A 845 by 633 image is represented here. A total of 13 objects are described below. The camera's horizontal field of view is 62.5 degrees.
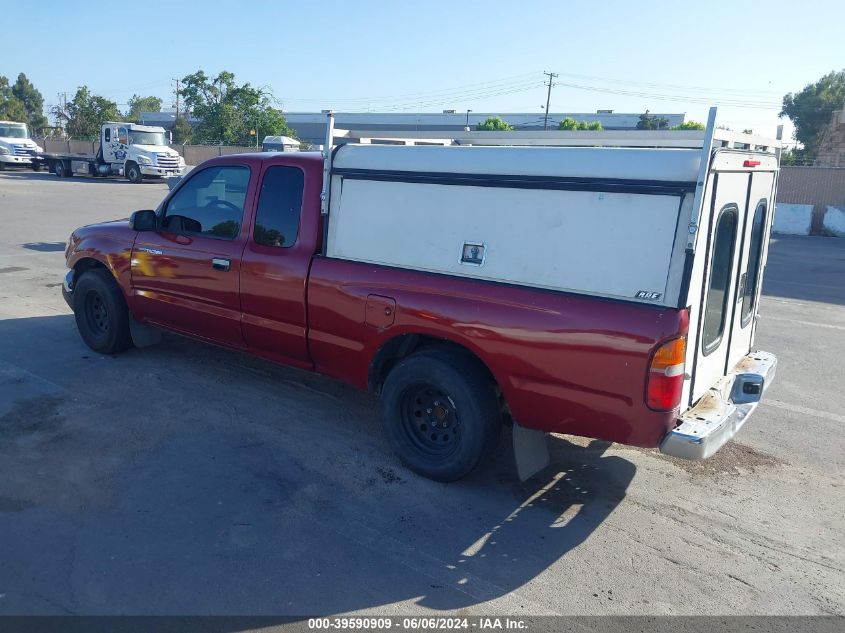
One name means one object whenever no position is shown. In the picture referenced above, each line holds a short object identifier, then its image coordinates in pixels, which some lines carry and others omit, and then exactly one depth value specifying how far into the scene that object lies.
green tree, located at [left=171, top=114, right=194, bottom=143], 63.91
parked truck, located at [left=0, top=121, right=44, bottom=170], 36.56
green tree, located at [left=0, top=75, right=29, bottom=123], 68.94
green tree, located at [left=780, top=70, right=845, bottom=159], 61.41
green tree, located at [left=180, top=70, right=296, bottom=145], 47.53
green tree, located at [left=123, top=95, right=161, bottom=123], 97.38
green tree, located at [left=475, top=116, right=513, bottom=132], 40.50
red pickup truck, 3.59
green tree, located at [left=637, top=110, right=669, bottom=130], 50.57
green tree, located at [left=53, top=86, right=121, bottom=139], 56.50
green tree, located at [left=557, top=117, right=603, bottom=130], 39.24
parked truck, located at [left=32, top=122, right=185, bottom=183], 31.47
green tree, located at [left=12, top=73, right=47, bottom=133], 74.88
